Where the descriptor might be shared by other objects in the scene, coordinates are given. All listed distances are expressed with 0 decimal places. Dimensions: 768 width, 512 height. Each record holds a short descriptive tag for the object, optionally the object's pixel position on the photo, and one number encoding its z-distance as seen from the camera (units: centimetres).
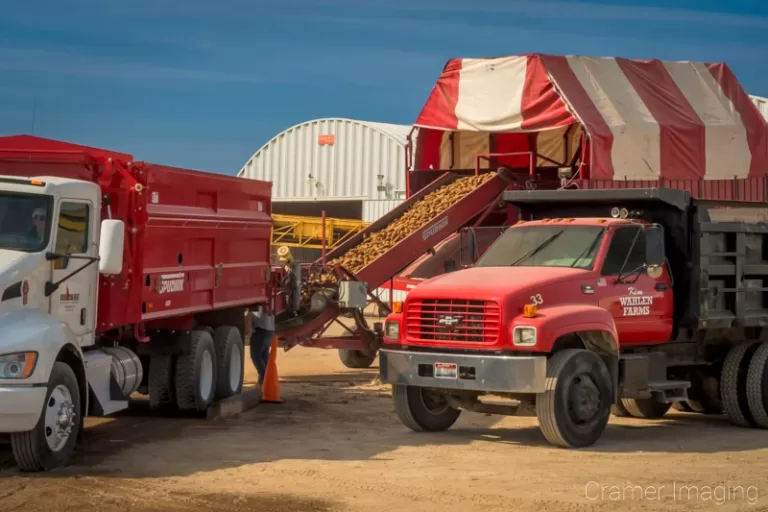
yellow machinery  3881
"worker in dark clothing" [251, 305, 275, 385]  1780
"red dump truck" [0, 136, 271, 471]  1079
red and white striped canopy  2317
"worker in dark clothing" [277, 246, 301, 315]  1866
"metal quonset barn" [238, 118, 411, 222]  4212
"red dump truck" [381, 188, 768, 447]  1232
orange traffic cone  1650
